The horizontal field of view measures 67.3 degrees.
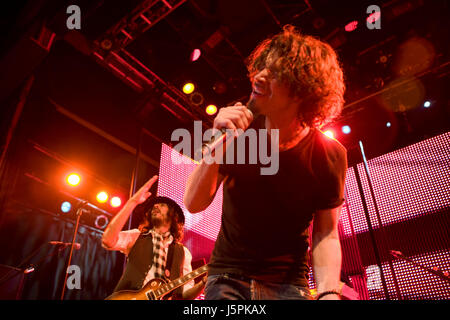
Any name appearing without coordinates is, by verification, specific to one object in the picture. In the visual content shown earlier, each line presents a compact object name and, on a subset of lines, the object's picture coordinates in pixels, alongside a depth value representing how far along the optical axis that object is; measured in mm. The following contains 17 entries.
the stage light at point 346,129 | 6577
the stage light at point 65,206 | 7250
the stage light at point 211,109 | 6345
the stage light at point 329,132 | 6597
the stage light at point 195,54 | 5324
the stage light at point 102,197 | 6926
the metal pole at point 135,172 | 5326
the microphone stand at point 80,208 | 4908
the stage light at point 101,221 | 7618
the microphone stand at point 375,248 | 3883
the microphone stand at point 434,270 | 4779
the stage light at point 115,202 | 7062
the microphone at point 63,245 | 4926
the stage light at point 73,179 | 6402
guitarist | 3727
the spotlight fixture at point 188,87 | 5922
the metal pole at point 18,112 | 4535
